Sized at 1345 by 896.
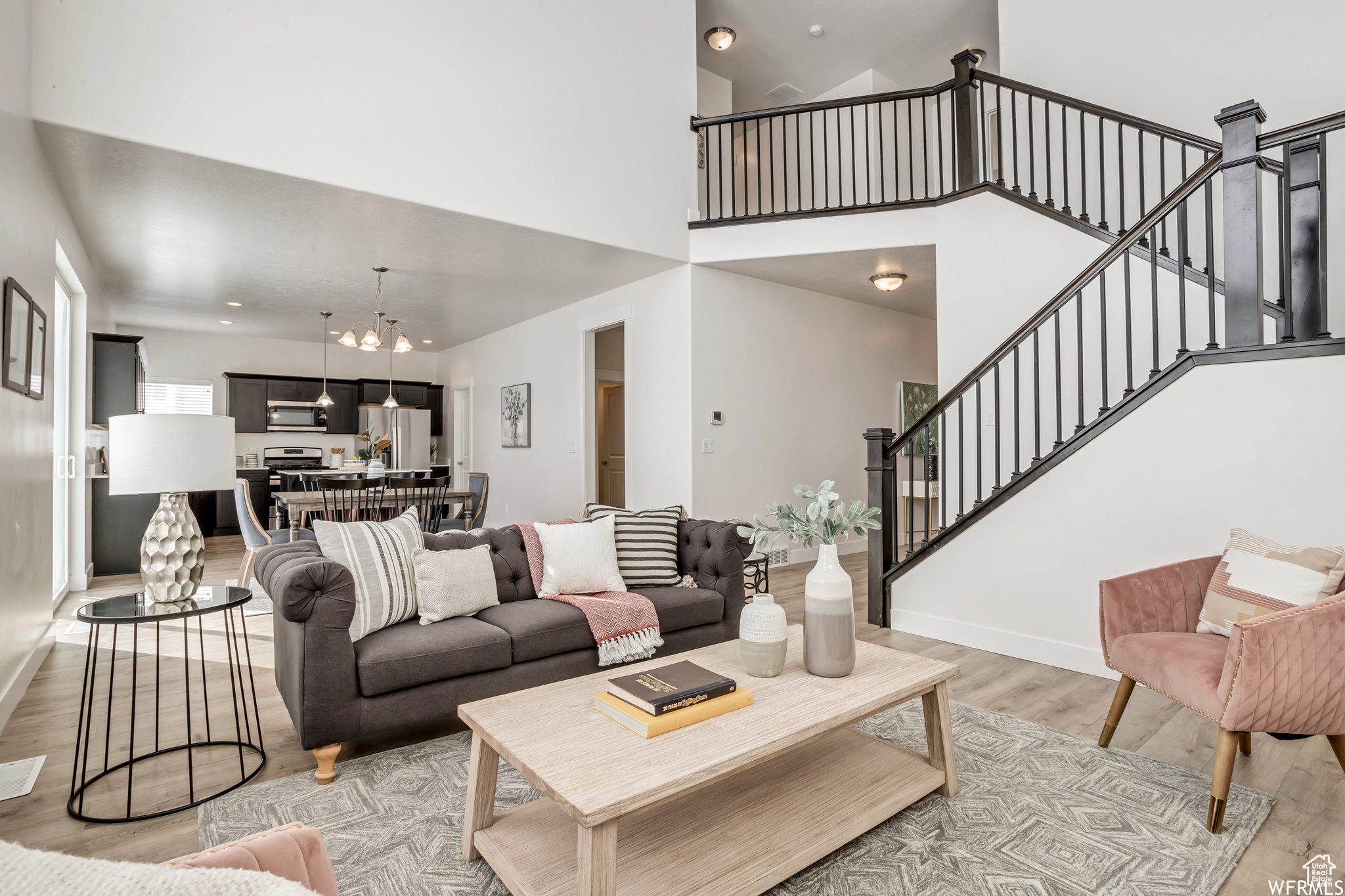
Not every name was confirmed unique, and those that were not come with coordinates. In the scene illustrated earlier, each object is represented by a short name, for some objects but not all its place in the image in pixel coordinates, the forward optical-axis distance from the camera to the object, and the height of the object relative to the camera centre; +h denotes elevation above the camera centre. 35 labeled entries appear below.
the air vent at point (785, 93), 7.41 +4.03
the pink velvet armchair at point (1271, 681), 1.90 -0.67
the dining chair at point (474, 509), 5.37 -0.47
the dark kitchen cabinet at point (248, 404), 8.81 +0.66
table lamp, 2.26 -0.07
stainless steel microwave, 9.09 +0.50
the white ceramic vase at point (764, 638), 2.03 -0.56
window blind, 8.48 +0.74
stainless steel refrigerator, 9.41 +0.33
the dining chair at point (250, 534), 4.71 -0.57
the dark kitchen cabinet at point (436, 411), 10.20 +0.65
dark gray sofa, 2.26 -0.74
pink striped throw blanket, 2.88 -0.75
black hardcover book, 1.74 -0.64
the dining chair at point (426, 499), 4.67 -0.32
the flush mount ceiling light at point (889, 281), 5.93 +1.53
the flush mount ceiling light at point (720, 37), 6.26 +3.91
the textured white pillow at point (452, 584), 2.71 -0.54
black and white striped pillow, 3.33 -0.48
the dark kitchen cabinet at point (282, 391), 9.07 +0.85
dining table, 4.66 -0.34
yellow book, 1.68 -0.68
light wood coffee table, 1.46 -0.92
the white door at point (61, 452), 4.50 +0.01
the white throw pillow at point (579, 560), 3.10 -0.50
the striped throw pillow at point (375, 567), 2.55 -0.45
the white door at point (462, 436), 9.45 +0.25
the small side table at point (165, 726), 2.15 -1.11
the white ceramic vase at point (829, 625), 2.04 -0.53
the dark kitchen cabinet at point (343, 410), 9.54 +0.62
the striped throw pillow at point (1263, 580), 2.18 -0.43
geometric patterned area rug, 1.76 -1.11
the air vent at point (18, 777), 2.20 -1.10
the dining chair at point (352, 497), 4.47 -0.29
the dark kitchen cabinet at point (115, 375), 5.66 +0.67
